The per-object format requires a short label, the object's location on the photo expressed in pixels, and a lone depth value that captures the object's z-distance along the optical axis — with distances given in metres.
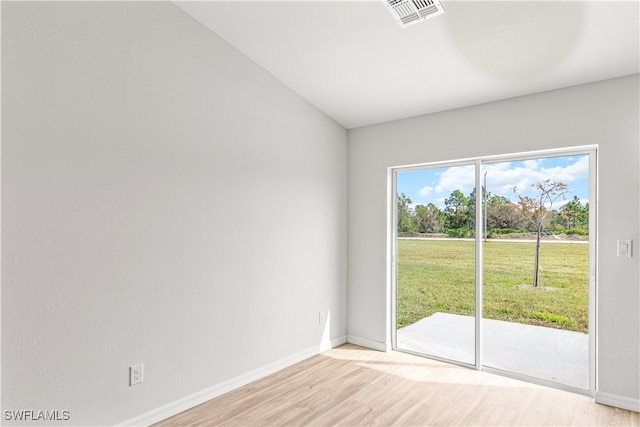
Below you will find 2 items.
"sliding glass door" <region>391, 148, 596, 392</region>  2.99
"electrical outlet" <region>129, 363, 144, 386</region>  2.38
